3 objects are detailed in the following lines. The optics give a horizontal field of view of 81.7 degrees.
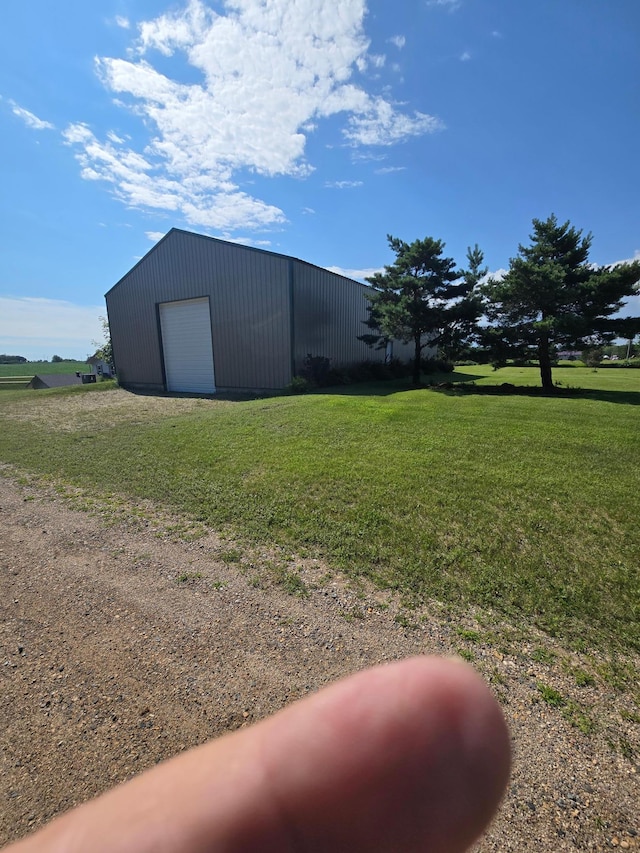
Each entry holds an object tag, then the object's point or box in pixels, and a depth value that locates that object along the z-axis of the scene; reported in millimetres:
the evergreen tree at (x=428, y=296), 15461
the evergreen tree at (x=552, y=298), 12453
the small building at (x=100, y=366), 32975
